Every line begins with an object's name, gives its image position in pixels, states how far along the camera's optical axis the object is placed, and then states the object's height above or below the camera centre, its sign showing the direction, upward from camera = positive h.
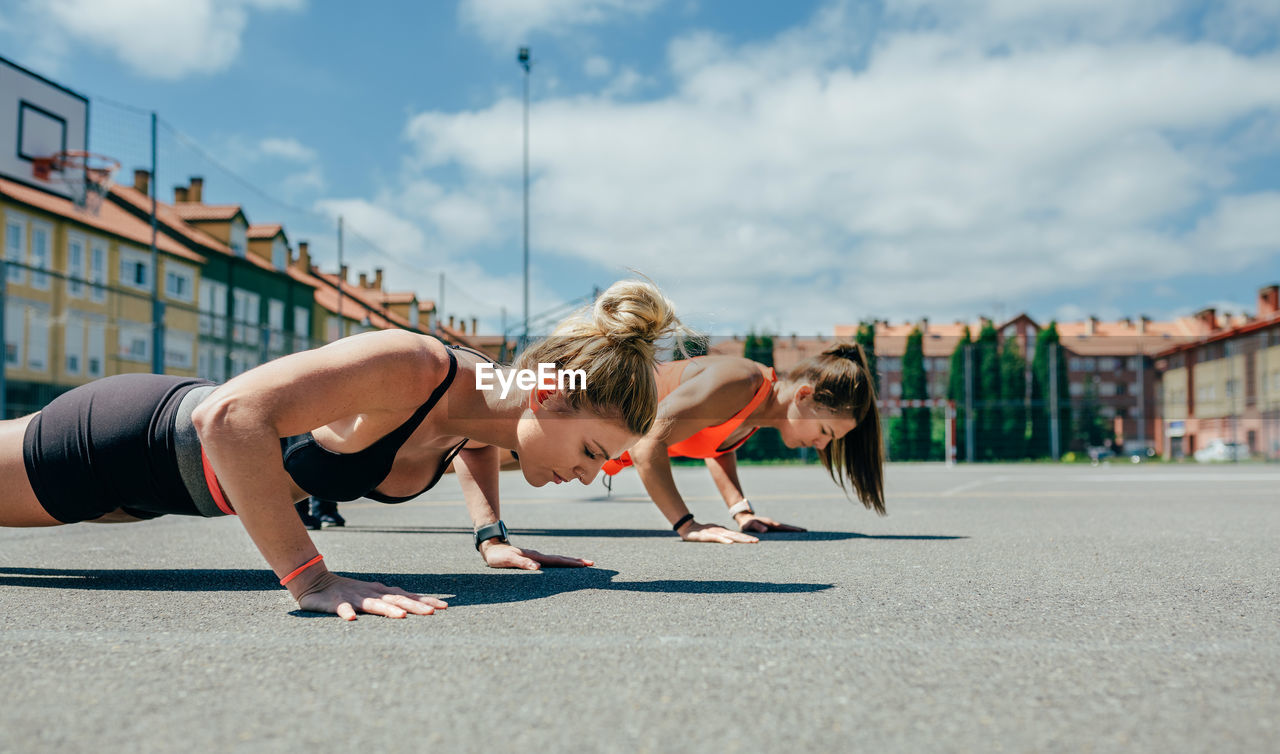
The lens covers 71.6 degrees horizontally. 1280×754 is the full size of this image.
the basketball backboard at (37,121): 14.49 +5.08
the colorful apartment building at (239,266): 26.12 +5.41
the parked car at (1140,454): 30.93 -1.01
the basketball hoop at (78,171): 14.66 +4.30
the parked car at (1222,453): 27.79 -0.83
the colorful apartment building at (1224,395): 28.17 +1.04
